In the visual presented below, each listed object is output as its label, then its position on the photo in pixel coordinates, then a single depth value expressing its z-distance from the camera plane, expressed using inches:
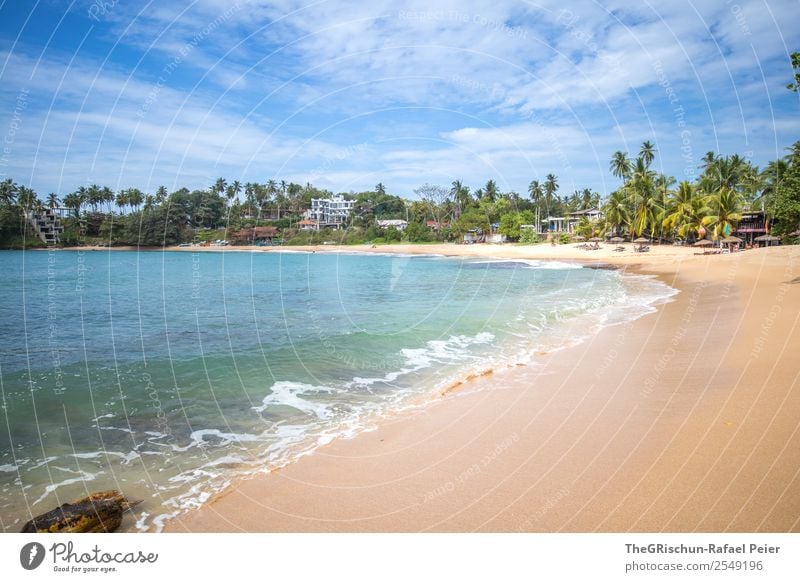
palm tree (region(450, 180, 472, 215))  5118.1
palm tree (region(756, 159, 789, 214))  2333.9
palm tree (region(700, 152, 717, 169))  3401.6
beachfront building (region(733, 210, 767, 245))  2536.9
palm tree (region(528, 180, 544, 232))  5339.6
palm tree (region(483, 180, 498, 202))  5353.3
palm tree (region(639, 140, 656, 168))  3475.4
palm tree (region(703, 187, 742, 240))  2293.3
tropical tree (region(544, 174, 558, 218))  5102.9
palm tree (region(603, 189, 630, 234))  2957.7
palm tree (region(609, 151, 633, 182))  3781.0
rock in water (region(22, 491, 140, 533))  209.3
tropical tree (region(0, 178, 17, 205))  3410.4
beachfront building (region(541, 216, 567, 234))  4805.6
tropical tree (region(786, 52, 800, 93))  560.4
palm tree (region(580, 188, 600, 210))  4708.9
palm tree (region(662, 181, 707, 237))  2490.2
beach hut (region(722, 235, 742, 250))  2183.6
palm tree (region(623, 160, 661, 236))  2805.1
